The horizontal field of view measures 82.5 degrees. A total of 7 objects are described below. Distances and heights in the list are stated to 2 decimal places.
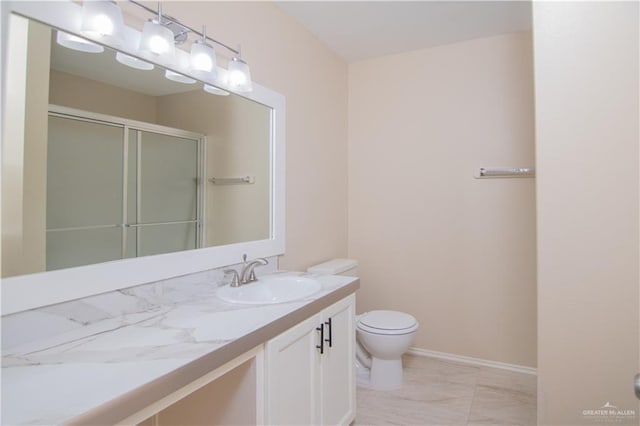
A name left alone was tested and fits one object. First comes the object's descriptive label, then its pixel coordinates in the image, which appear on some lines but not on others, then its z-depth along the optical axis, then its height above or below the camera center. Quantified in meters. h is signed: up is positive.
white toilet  2.28 -0.77
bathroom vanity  0.82 -0.38
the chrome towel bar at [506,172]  2.50 +0.34
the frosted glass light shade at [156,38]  1.38 +0.70
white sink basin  1.69 -0.34
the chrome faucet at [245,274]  1.76 -0.27
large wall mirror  1.10 +0.19
